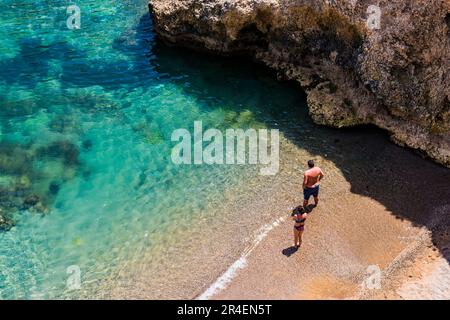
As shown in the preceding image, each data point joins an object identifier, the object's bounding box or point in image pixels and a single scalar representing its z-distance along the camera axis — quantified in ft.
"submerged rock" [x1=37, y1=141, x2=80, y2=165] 75.77
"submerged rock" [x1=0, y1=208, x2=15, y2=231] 64.88
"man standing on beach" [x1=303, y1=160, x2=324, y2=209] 60.80
